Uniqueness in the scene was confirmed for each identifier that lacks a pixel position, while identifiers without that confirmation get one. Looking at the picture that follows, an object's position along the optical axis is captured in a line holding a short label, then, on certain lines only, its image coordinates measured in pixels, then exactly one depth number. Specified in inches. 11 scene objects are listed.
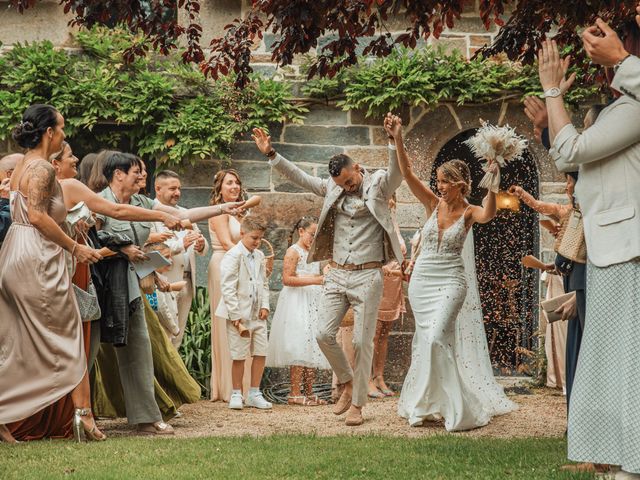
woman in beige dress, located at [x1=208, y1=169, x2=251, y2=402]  417.4
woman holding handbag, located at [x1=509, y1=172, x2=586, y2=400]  239.3
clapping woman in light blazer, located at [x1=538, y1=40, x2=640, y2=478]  193.6
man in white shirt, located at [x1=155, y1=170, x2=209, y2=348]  388.2
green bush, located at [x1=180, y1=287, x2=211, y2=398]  431.2
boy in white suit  400.2
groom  335.0
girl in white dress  421.4
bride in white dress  329.1
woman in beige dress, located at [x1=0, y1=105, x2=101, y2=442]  269.1
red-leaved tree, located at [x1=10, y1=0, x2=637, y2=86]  261.4
